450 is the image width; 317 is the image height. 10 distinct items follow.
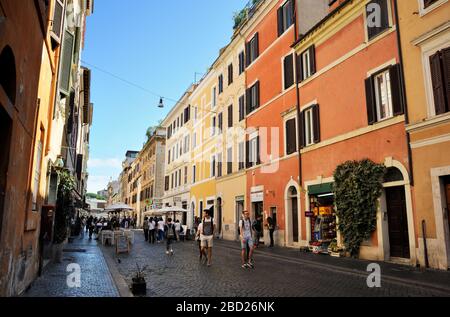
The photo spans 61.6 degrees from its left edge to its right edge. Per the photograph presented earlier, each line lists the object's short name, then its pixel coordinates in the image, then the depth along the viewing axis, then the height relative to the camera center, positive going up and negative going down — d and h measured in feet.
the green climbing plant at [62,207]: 41.52 +1.60
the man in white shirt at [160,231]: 77.23 -2.17
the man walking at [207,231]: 41.91 -1.13
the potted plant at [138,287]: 25.27 -4.37
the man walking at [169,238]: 54.04 -2.45
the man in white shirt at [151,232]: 79.10 -2.30
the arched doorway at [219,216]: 97.61 +1.23
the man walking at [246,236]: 40.47 -1.64
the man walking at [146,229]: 85.15 -1.85
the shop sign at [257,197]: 75.15 +4.83
